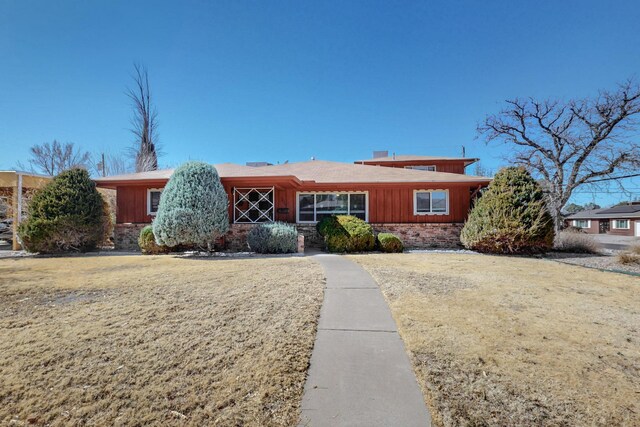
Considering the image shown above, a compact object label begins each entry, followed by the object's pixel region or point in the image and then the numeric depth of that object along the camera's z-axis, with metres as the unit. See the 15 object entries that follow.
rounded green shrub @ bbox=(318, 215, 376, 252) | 10.30
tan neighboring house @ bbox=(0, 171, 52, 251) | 11.51
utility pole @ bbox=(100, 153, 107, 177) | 25.56
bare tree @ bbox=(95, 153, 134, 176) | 25.66
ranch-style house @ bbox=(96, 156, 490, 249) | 12.25
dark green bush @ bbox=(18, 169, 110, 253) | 10.12
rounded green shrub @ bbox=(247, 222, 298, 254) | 10.13
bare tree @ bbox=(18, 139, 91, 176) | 26.98
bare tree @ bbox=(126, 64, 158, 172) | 23.22
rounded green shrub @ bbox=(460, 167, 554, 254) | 9.62
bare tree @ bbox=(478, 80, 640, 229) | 13.68
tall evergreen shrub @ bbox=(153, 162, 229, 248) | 9.36
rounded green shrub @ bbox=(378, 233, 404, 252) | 10.41
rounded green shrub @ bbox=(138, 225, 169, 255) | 10.37
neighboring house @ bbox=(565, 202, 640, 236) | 31.27
